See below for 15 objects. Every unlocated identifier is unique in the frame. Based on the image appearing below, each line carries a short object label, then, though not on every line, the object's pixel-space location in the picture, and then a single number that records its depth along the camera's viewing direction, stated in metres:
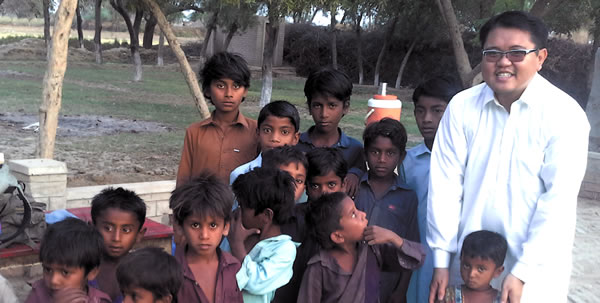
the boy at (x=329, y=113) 3.27
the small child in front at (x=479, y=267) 2.35
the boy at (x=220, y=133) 3.19
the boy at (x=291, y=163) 2.77
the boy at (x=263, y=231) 2.42
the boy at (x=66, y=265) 2.22
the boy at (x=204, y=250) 2.30
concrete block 4.84
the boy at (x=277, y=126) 3.07
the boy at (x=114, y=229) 2.62
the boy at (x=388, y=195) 2.92
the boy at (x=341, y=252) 2.49
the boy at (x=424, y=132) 3.12
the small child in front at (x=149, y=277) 2.11
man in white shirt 2.21
